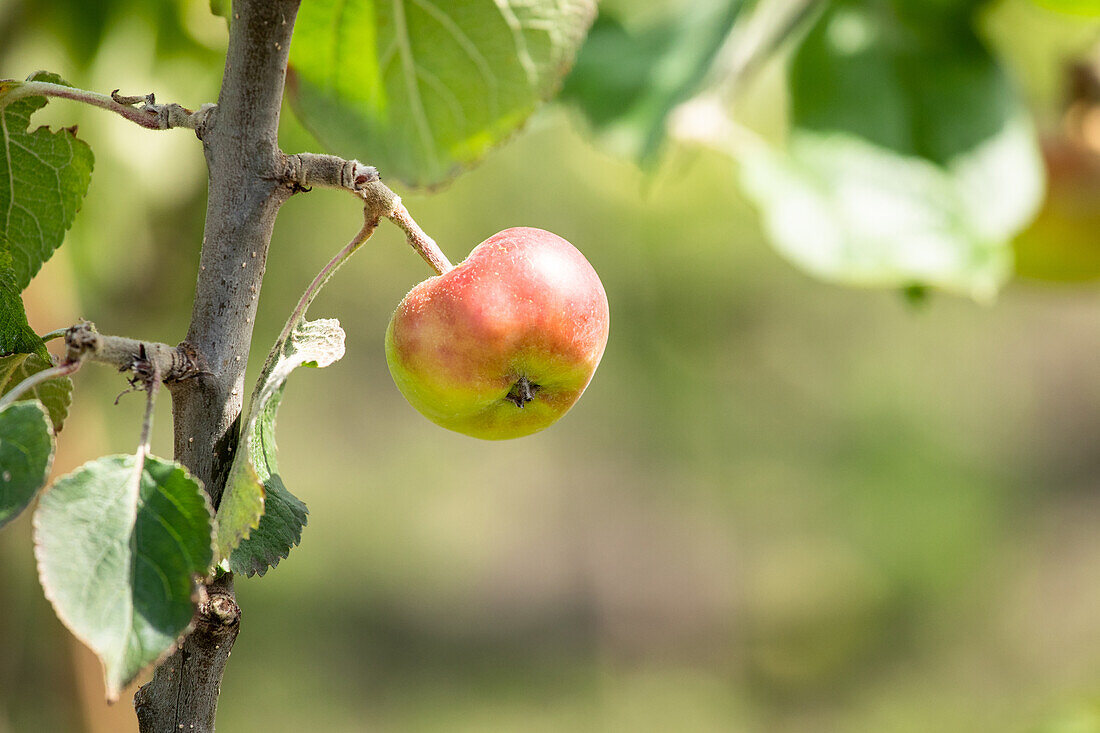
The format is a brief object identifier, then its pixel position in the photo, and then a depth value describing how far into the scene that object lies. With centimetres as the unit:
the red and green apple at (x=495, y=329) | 214
